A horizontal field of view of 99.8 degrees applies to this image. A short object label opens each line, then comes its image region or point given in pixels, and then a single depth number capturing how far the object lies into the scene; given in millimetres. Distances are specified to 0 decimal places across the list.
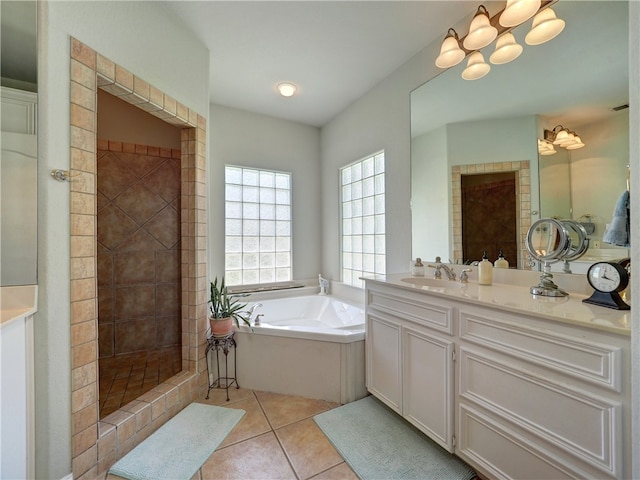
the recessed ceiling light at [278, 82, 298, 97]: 2656
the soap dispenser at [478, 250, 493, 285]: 1698
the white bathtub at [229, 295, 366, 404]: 2045
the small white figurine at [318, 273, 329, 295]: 3402
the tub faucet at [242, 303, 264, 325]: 2290
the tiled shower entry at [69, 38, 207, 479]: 1326
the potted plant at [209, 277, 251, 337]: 2119
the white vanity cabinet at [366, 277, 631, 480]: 908
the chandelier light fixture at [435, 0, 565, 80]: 1430
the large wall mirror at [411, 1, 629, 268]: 1299
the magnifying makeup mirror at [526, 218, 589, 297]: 1353
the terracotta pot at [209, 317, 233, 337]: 2113
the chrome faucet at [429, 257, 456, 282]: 1936
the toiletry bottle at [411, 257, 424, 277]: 2107
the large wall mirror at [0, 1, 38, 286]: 1231
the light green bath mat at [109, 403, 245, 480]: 1420
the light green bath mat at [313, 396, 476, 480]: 1422
